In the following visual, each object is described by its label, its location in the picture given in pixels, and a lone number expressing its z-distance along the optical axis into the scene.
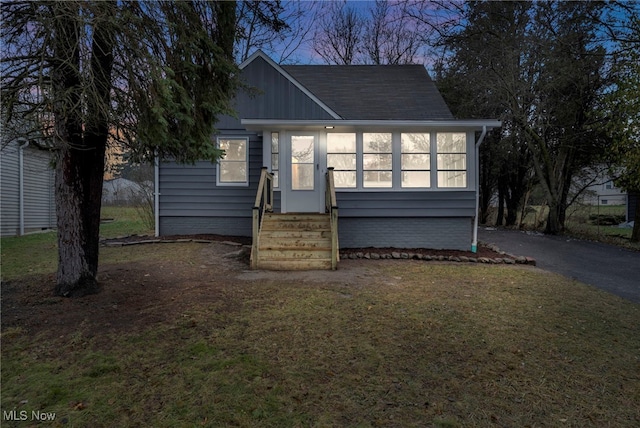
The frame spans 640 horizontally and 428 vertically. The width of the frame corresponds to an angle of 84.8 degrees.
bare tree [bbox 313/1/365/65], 20.94
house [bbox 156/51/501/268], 8.79
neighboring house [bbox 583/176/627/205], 31.65
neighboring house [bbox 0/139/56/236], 12.25
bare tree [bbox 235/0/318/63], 14.48
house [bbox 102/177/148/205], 14.37
